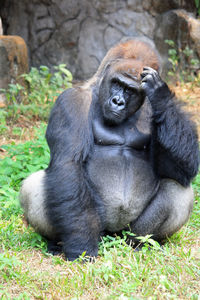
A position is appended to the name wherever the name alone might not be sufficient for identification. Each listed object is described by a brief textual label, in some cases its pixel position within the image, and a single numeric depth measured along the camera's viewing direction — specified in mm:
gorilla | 5820
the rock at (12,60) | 12437
